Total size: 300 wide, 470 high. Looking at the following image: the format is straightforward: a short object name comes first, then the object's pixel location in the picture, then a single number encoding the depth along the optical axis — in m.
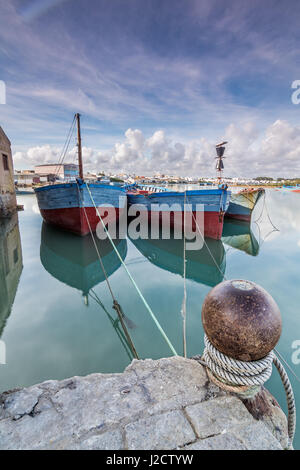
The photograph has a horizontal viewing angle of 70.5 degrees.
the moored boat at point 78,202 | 11.70
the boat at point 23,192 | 43.55
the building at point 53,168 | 66.06
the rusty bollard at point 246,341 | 1.88
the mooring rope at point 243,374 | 1.96
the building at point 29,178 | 70.44
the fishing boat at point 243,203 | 18.61
